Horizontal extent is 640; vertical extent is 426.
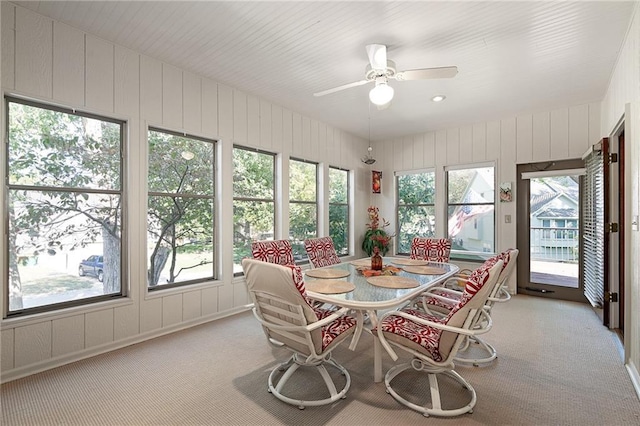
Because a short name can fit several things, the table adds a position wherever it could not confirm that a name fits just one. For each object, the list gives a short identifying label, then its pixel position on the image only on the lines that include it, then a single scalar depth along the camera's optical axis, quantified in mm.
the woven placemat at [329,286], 2203
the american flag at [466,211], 5340
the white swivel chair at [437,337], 1751
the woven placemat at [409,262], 3238
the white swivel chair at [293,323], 1772
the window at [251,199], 4105
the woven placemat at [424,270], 2791
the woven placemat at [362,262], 3287
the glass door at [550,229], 4586
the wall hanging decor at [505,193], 4977
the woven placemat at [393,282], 2322
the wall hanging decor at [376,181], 6227
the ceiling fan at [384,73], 2582
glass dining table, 1991
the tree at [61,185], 2479
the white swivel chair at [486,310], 2324
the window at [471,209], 5258
